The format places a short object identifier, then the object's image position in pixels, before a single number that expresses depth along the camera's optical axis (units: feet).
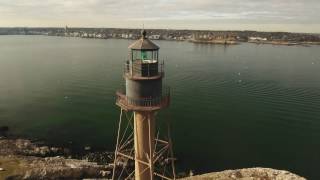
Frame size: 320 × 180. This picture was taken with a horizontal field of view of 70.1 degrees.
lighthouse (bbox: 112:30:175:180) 46.39
